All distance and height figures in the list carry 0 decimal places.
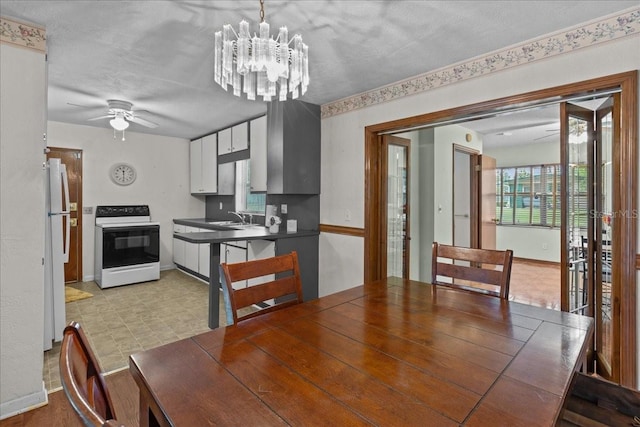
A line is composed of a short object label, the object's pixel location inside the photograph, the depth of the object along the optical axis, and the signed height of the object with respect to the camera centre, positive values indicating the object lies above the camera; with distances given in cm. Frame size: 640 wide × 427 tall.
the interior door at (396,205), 323 +8
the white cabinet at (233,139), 418 +103
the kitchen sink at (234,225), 423 -17
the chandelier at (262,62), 144 +72
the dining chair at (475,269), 166 -31
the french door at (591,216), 193 -3
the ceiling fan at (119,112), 344 +112
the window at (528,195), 574 +32
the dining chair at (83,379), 49 -31
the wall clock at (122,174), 495 +63
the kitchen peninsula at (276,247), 268 -34
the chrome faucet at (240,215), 482 -3
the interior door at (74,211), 457 +4
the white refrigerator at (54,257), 276 -39
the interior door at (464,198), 484 +22
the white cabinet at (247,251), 332 -43
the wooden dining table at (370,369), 74 -45
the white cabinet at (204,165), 500 +79
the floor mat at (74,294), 390 -102
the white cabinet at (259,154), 371 +71
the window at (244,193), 482 +31
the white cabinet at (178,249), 527 -60
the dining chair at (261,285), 134 -33
